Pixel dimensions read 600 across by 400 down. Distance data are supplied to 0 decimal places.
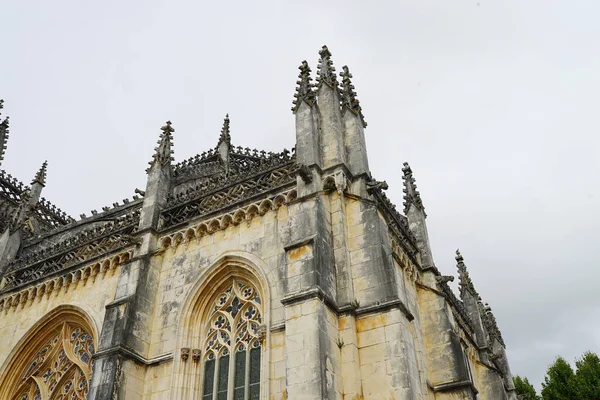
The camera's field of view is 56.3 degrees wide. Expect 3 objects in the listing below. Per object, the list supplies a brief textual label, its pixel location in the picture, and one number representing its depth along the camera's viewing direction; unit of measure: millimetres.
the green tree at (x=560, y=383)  26438
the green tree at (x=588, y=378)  25547
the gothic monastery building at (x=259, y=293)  11203
